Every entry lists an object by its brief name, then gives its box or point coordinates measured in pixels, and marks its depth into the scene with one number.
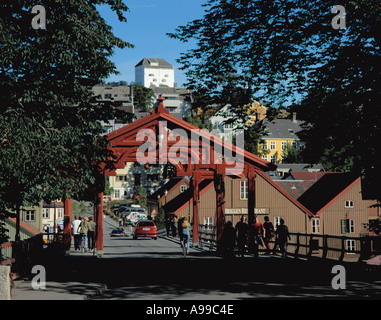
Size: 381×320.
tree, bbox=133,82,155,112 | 178.25
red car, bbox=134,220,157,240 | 47.41
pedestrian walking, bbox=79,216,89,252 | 29.19
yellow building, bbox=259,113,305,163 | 120.19
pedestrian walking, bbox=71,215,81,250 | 29.86
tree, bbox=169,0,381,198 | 16.36
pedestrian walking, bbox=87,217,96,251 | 29.05
